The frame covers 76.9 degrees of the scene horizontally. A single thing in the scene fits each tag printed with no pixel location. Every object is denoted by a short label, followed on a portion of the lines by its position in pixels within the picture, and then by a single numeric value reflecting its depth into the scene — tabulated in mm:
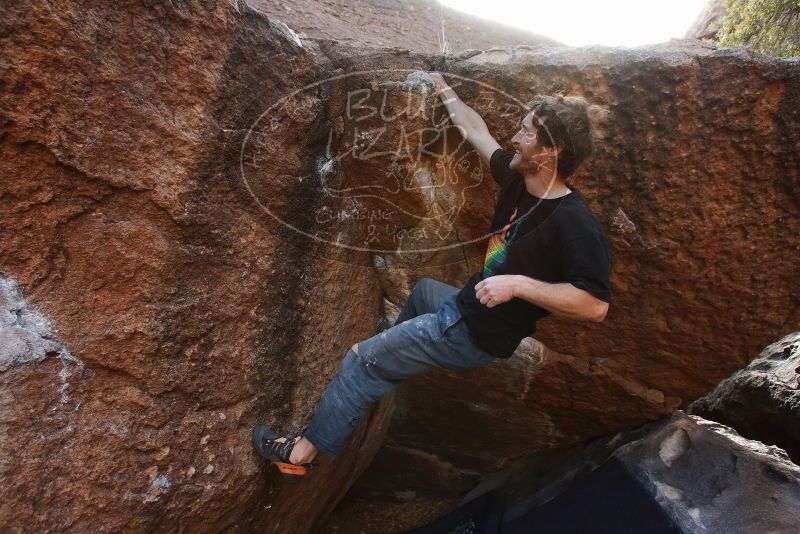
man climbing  1580
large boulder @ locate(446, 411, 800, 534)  2451
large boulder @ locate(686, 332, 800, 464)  3045
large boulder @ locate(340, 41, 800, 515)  1901
